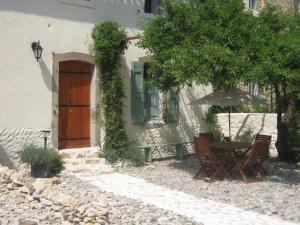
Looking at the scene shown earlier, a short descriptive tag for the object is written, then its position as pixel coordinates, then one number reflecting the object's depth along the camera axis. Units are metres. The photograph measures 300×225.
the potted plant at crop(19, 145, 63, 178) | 8.92
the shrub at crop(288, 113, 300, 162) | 11.76
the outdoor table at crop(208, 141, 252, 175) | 9.37
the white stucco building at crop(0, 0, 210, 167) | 9.44
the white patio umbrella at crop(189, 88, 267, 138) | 9.45
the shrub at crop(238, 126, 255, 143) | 13.29
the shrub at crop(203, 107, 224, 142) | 13.73
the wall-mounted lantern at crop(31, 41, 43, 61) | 9.70
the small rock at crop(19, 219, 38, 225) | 5.56
